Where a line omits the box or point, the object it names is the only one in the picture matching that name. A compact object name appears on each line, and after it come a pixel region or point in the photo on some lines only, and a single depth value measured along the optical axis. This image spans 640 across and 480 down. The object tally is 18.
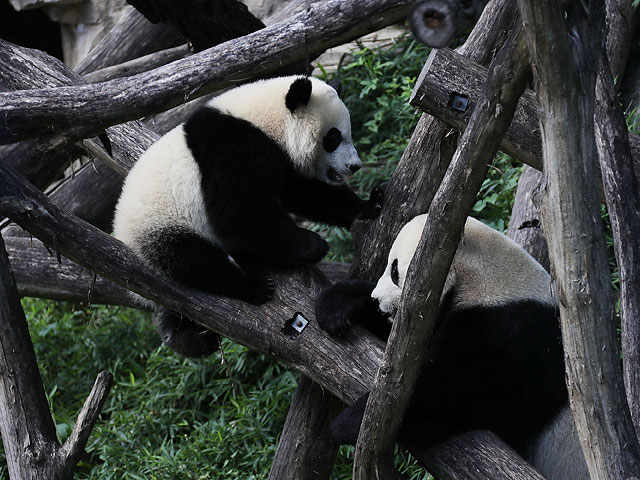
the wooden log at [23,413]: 5.89
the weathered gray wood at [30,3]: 15.66
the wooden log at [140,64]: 10.31
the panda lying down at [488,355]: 5.52
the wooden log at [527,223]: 7.82
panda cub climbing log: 6.56
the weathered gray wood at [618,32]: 8.37
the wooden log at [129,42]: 11.17
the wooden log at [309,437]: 6.86
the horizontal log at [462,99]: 5.99
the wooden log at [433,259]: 3.80
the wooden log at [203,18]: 9.32
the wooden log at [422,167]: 6.66
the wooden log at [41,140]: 7.05
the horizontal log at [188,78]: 5.34
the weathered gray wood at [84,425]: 5.95
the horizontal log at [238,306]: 5.63
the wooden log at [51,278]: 9.12
